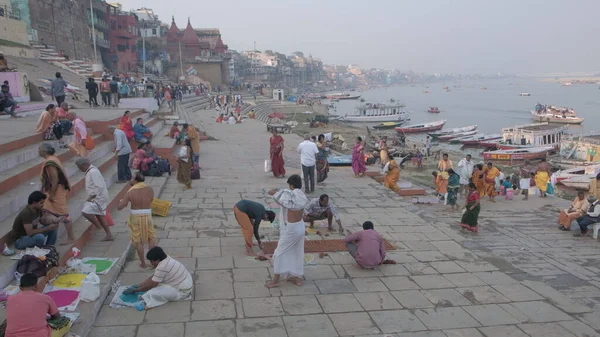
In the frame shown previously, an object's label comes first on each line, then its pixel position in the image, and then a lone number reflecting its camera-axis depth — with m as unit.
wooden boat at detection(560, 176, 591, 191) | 19.57
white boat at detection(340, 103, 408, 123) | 49.66
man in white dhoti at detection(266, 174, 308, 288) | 5.14
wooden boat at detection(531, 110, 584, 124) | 46.78
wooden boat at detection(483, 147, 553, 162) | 28.22
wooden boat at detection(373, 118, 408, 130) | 46.94
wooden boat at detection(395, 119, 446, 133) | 43.52
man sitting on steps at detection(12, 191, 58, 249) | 4.80
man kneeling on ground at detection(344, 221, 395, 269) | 5.86
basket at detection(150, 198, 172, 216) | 7.65
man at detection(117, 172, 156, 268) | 5.47
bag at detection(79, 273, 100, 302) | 4.38
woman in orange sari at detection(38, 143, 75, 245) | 5.36
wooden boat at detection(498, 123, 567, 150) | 31.45
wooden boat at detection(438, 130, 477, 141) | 39.33
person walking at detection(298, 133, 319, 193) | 9.66
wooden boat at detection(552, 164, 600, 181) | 20.28
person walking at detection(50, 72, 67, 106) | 12.88
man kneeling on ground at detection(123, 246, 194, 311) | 4.61
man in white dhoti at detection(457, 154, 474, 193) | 10.69
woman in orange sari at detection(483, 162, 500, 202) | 10.61
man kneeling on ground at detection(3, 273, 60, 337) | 3.39
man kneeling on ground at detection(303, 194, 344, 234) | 7.30
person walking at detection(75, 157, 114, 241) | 5.80
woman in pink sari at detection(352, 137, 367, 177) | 11.78
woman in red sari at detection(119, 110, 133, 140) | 10.77
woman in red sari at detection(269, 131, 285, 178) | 11.04
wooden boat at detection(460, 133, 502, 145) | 36.12
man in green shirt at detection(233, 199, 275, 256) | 6.19
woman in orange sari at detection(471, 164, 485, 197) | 10.37
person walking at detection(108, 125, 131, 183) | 8.51
